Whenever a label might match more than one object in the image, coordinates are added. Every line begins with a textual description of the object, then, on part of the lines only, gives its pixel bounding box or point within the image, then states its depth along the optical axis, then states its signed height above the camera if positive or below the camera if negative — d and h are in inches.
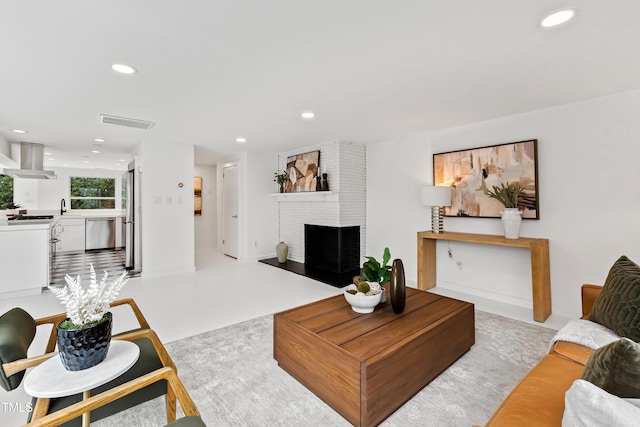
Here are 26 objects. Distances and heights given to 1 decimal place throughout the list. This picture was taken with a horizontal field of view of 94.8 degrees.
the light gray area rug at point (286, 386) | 67.4 -45.6
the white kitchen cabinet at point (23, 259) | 156.2 -21.8
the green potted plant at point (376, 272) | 90.4 -17.6
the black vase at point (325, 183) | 205.8 +22.9
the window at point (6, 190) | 277.2 +27.6
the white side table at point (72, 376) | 43.5 -25.2
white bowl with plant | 84.5 -23.5
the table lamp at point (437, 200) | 155.1 +7.8
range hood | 202.8 +39.8
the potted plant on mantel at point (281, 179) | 245.4 +31.7
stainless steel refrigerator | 208.8 -2.6
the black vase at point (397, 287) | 83.8 -20.6
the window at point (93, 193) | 327.9 +28.7
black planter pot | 46.5 -20.6
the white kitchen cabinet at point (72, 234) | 289.7 -16.2
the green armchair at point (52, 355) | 48.5 -29.0
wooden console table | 120.9 -20.4
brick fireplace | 199.8 +7.4
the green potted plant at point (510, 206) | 132.4 +3.7
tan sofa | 43.3 -30.1
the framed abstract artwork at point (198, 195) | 306.5 +23.0
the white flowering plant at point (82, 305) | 48.1 -14.6
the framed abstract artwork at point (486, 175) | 134.7 +19.8
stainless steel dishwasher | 300.3 -15.9
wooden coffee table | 64.4 -33.4
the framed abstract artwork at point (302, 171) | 217.8 +34.6
